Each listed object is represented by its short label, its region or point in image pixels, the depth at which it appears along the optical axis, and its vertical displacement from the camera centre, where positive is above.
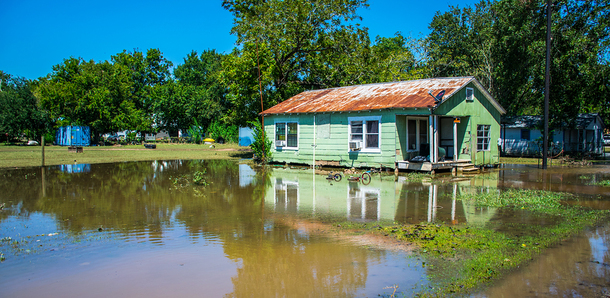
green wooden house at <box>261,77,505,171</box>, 18.00 +0.80
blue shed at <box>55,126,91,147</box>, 45.97 +0.85
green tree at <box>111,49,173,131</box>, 56.11 +10.01
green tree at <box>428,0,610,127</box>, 24.02 +6.45
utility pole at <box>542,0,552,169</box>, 18.84 +2.34
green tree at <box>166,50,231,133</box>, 53.28 +6.12
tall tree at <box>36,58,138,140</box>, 45.82 +4.61
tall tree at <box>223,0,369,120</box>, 26.86 +6.70
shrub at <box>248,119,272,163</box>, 23.64 -0.21
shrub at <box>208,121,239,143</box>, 53.50 +1.38
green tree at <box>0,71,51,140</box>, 47.09 +3.12
